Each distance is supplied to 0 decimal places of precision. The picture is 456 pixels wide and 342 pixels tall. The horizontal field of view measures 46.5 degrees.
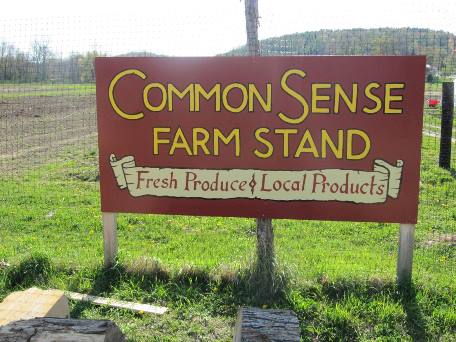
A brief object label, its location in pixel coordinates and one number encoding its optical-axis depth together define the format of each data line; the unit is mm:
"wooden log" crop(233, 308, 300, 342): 2893
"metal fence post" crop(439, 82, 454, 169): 9898
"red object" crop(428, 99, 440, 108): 16591
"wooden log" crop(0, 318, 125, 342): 2682
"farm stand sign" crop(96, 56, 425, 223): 4598
